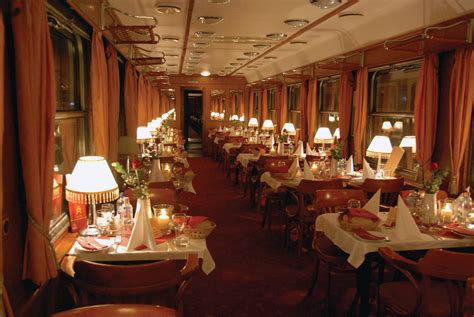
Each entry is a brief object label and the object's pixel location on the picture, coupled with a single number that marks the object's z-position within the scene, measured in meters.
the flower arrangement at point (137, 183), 3.07
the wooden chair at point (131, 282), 2.24
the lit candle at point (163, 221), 3.19
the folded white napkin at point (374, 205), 3.78
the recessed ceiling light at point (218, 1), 5.05
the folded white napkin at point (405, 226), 3.18
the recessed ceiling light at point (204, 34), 7.23
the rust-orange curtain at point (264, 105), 15.21
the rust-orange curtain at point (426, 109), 5.02
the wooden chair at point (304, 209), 4.79
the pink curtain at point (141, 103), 9.13
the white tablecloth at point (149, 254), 2.80
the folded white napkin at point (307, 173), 5.55
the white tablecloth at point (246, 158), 8.05
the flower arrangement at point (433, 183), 3.46
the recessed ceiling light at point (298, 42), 8.45
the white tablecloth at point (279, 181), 5.51
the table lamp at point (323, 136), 7.40
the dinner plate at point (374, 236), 3.10
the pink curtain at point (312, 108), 9.59
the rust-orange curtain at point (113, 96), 5.09
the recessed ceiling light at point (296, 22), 6.23
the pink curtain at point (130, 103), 7.00
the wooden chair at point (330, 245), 3.51
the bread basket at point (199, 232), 3.07
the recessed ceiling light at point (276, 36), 7.41
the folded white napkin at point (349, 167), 6.13
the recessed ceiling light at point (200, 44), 8.61
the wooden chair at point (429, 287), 2.45
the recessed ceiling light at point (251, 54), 10.21
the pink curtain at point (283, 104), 12.59
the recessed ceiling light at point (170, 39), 7.85
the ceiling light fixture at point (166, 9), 5.35
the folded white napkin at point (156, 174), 5.33
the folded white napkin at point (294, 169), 5.87
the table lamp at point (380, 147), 5.59
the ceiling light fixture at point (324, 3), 4.78
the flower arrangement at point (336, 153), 5.90
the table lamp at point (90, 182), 2.75
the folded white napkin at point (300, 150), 7.86
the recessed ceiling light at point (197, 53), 10.02
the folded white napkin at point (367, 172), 5.75
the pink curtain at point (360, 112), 6.98
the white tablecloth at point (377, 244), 3.05
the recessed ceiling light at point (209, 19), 5.95
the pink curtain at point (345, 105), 7.57
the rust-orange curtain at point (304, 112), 10.21
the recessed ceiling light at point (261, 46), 8.83
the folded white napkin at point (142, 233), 2.88
